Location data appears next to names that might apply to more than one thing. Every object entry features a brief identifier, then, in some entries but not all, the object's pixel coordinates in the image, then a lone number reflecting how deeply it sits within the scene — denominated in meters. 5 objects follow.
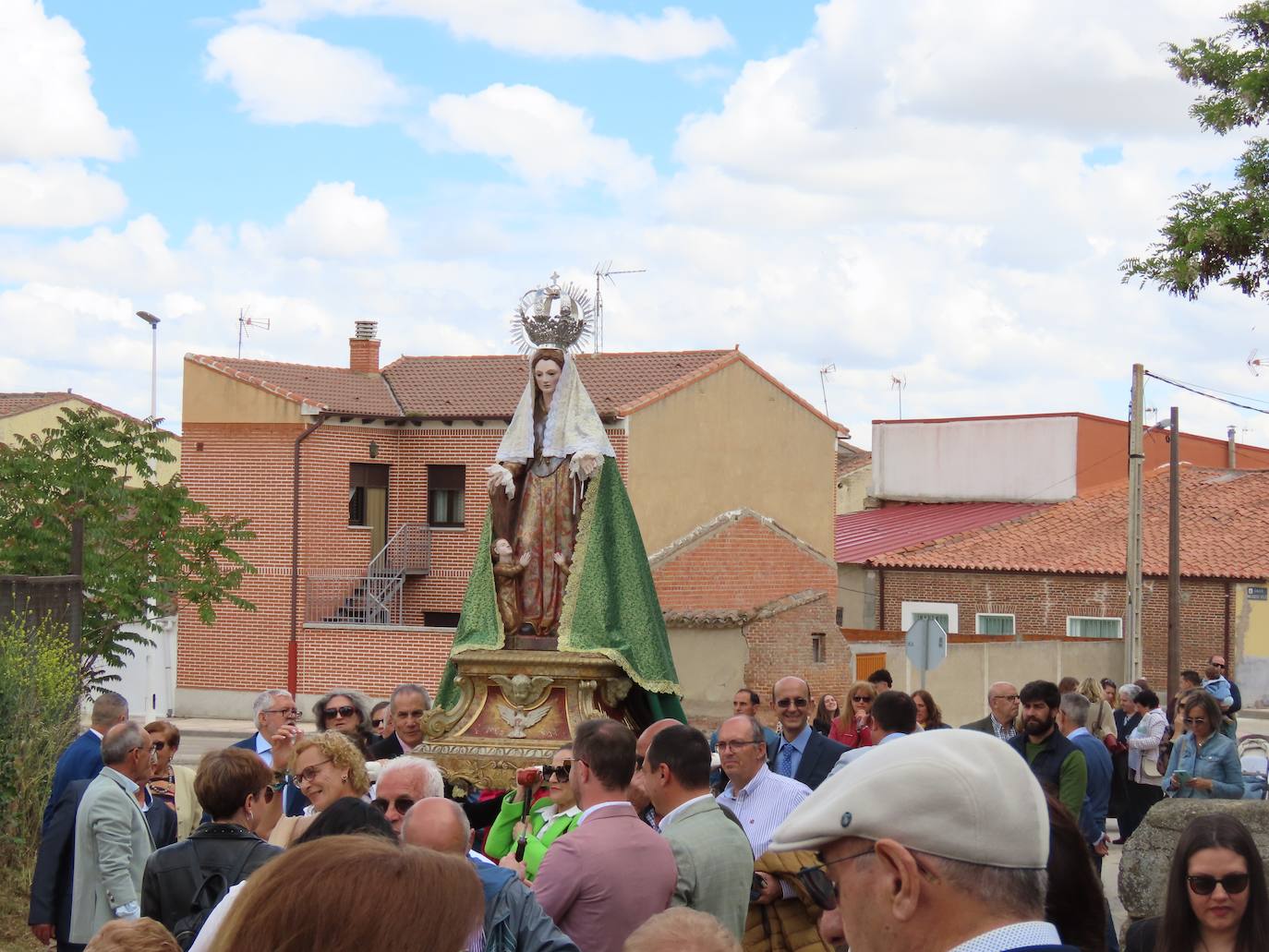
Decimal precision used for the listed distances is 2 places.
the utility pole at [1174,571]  26.98
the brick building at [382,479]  34.06
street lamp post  36.53
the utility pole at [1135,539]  24.05
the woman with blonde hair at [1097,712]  13.95
